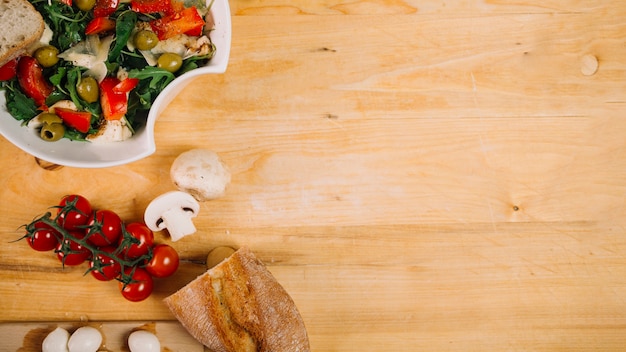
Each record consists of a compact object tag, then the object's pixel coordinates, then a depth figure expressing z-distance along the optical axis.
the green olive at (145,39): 0.65
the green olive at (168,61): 0.66
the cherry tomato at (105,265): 0.70
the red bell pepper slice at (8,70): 0.64
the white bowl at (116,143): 0.65
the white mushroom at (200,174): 0.72
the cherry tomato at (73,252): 0.71
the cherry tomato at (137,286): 0.72
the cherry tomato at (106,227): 0.71
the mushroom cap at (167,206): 0.73
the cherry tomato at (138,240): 0.72
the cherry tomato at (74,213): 0.71
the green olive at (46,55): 0.65
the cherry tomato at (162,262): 0.72
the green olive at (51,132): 0.65
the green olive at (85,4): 0.65
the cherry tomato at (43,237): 0.72
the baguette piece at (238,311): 0.71
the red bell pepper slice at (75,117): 0.66
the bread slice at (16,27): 0.63
